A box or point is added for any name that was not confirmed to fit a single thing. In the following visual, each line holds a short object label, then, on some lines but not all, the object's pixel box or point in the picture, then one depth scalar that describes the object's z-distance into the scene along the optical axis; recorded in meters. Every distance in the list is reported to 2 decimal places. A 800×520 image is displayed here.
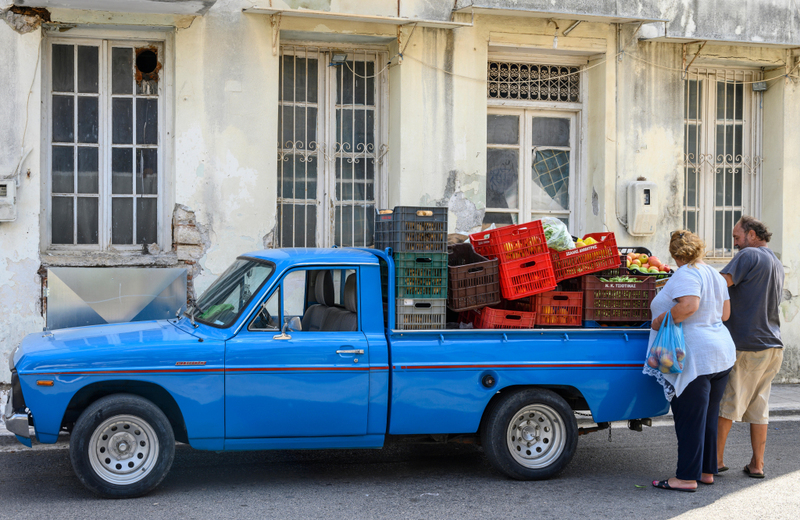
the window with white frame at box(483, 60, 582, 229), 10.61
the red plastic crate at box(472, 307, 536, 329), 6.28
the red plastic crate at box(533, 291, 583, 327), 6.42
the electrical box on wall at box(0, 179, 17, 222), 8.59
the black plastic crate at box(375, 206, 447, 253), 6.11
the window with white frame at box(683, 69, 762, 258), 11.23
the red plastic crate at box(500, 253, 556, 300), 6.35
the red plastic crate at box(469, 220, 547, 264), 6.43
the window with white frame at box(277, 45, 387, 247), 9.91
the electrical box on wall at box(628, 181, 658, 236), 10.38
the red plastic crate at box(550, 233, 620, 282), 6.63
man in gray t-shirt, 6.43
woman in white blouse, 5.95
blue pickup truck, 5.50
